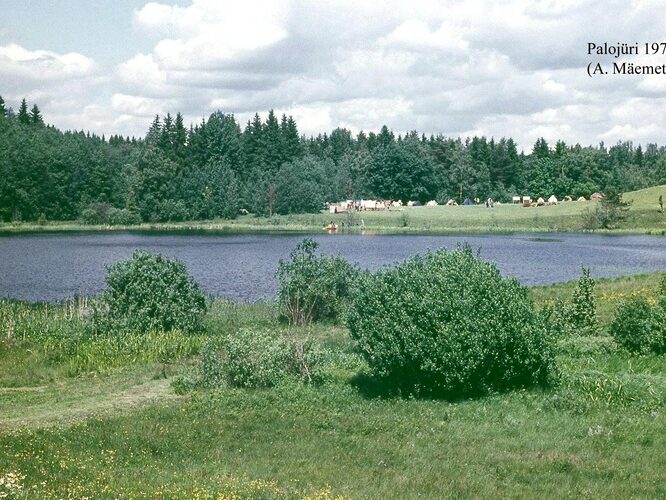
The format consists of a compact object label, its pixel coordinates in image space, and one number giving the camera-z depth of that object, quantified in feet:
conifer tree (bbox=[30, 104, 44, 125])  603.26
